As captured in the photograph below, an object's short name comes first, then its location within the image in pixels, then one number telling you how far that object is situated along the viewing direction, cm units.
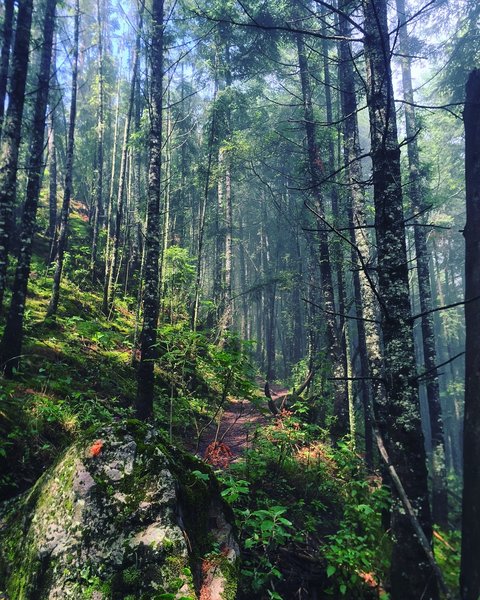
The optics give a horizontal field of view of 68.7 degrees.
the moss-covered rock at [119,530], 264
